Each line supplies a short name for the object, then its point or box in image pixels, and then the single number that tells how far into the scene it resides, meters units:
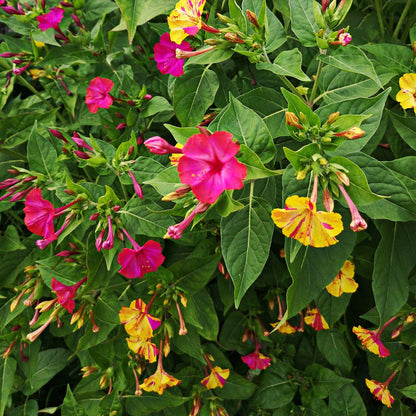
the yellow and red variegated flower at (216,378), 0.41
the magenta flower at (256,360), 0.44
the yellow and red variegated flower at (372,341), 0.38
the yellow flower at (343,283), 0.37
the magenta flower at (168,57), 0.36
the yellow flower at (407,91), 0.33
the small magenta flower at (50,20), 0.41
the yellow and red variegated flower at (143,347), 0.35
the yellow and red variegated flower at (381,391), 0.40
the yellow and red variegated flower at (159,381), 0.38
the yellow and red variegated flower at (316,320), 0.42
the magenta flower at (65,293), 0.36
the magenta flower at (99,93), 0.39
